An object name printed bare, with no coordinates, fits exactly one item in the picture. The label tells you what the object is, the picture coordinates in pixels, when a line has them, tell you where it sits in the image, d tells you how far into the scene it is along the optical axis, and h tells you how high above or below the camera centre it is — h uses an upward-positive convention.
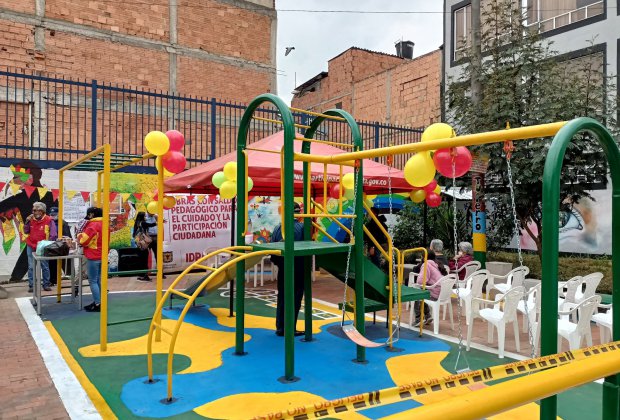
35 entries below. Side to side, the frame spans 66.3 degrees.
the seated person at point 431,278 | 6.63 -0.93
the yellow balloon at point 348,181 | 6.87 +0.47
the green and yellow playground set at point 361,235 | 2.51 -0.17
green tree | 8.83 +2.04
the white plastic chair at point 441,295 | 6.50 -1.13
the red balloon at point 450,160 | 4.35 +0.49
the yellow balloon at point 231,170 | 6.91 +0.62
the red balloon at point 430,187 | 8.22 +0.46
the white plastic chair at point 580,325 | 5.05 -1.20
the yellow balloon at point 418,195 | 8.55 +0.33
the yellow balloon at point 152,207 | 8.57 +0.10
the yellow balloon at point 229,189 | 7.16 +0.36
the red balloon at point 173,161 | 6.18 +0.68
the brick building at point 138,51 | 16.39 +6.41
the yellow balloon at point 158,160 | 6.07 +0.67
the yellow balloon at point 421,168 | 4.62 +0.44
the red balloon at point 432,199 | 8.64 +0.27
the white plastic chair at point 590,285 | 6.15 -0.92
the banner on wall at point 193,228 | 12.09 -0.41
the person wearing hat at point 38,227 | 8.74 -0.28
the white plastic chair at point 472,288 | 5.93 -1.01
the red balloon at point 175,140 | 6.25 +0.96
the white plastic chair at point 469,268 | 7.65 -0.95
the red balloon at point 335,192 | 8.27 +0.39
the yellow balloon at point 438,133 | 4.43 +0.76
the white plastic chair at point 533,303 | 5.68 -1.10
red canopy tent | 7.32 +0.66
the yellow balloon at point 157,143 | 5.79 +0.85
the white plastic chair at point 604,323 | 5.30 -1.22
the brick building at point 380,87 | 21.39 +6.48
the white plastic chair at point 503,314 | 5.39 -1.17
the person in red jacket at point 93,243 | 7.04 -0.46
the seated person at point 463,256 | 7.97 -0.72
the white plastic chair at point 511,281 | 6.87 -1.00
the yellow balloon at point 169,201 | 8.63 +0.21
